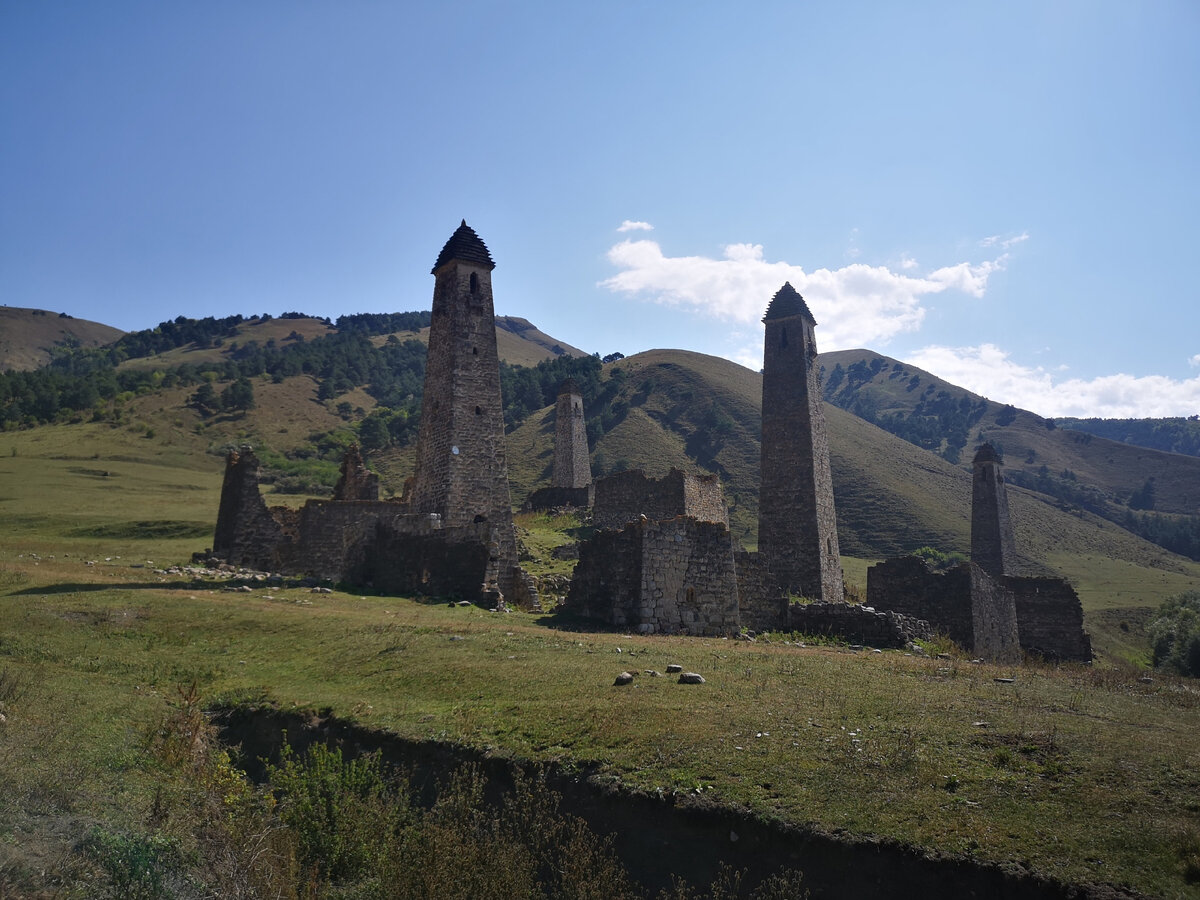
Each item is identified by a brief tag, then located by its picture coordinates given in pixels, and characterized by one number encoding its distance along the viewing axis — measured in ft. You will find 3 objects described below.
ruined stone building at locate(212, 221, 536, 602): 70.69
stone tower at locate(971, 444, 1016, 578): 131.23
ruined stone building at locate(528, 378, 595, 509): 165.48
